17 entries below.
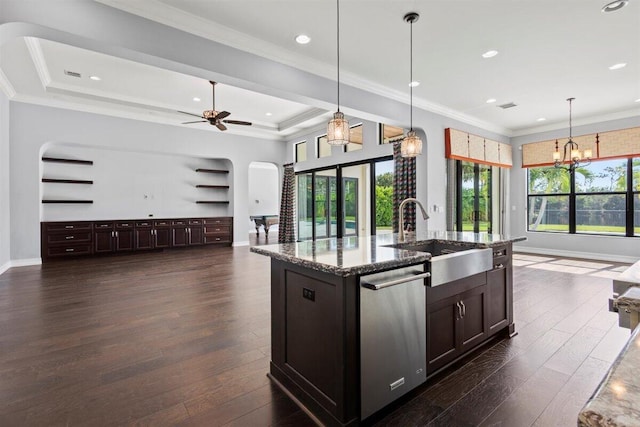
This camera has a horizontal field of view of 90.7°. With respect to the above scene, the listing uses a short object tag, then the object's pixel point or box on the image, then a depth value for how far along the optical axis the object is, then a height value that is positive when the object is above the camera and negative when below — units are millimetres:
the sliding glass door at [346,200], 7078 +352
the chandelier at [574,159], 5500 +990
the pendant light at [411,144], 3249 +727
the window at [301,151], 9236 +1873
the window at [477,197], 6773 +364
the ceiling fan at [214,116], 5659 +1803
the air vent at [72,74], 5211 +2373
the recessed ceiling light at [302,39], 3576 +2014
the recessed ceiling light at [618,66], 4328 +2021
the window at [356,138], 7484 +1808
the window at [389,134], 6664 +1708
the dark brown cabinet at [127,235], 6688 -474
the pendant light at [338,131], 2729 +721
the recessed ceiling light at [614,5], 3002 +1996
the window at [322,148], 8445 +1780
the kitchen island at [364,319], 1682 -657
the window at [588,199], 6406 +291
